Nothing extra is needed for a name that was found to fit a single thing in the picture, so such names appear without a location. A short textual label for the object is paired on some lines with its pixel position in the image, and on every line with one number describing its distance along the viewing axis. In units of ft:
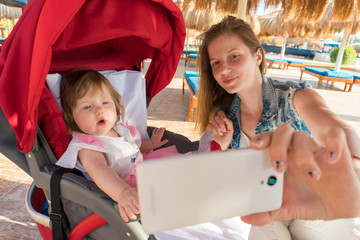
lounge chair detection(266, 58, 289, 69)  38.34
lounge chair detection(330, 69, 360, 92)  23.10
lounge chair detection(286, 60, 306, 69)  37.37
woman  1.60
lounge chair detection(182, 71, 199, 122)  11.89
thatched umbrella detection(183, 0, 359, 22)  8.14
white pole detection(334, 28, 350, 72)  25.40
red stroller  2.99
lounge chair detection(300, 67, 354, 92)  22.85
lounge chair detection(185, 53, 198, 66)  33.17
